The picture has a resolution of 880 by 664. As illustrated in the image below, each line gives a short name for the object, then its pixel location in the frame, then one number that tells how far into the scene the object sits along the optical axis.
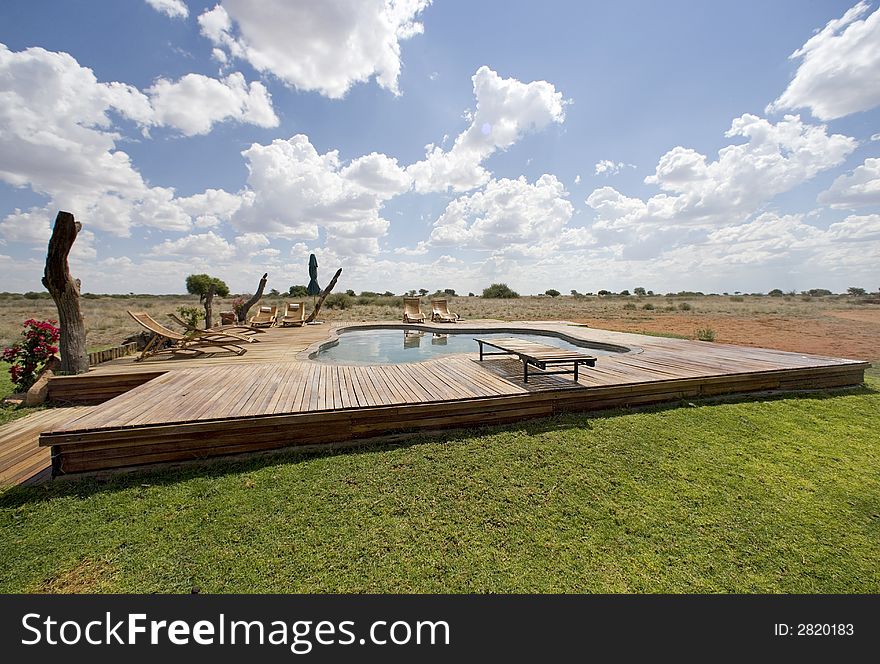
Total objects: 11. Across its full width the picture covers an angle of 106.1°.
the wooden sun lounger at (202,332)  7.02
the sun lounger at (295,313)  13.06
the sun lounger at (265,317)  12.75
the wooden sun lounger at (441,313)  13.57
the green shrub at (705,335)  9.75
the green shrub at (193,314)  7.71
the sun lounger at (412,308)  14.62
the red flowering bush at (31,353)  5.28
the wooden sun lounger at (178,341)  6.54
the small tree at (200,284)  35.75
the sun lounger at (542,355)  4.43
